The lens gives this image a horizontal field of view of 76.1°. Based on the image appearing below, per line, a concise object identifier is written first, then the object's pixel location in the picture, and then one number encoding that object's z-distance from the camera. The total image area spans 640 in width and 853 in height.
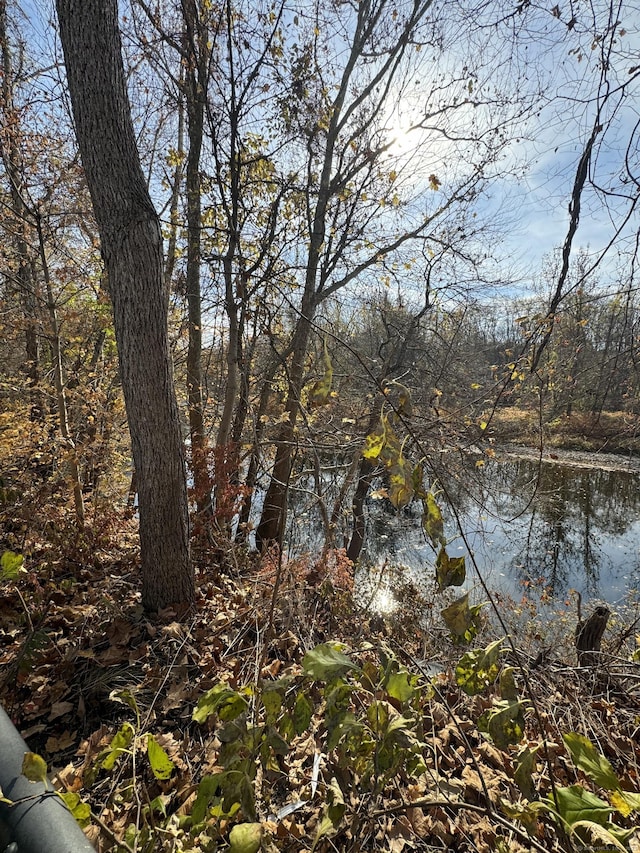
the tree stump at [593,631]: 3.29
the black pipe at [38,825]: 0.92
